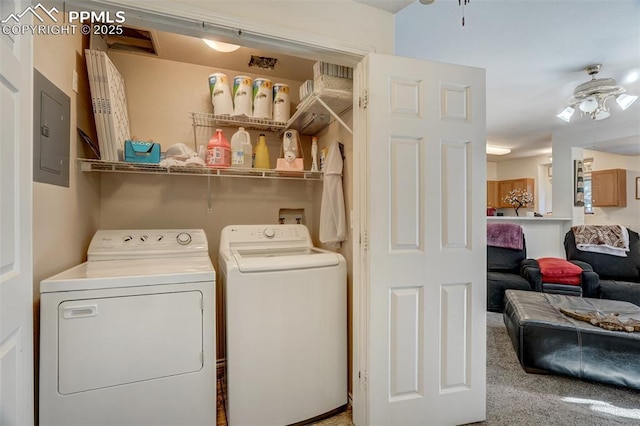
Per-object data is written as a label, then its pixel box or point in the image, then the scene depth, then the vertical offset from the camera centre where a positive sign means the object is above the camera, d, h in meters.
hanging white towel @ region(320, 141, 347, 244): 2.01 +0.08
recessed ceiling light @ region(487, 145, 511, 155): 5.87 +1.21
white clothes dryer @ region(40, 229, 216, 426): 1.31 -0.61
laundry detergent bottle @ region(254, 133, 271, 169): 2.30 +0.43
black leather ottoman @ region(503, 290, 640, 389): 1.95 -0.91
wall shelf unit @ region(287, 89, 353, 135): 1.84 +0.69
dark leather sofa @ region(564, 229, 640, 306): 3.44 -0.71
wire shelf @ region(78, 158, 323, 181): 1.85 +0.30
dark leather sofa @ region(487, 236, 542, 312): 3.59 -0.79
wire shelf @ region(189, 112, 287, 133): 2.23 +0.69
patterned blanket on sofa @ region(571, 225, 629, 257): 3.88 -0.36
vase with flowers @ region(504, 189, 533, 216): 6.49 +0.29
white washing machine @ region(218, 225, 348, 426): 1.61 -0.69
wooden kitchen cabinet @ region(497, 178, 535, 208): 6.92 +0.60
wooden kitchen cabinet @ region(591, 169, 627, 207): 5.34 +0.43
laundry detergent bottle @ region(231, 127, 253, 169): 2.16 +0.47
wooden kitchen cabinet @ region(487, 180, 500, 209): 7.58 +0.44
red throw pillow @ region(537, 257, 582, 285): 3.56 -0.72
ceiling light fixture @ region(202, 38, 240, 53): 1.90 +1.05
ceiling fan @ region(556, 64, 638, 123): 2.82 +1.14
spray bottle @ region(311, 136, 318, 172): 2.34 +0.45
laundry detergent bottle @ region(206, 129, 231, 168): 2.07 +0.42
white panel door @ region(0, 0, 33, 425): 0.87 -0.04
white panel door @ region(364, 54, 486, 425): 1.58 -0.16
